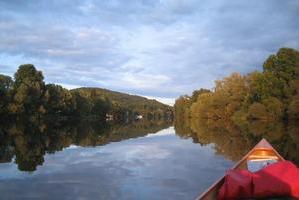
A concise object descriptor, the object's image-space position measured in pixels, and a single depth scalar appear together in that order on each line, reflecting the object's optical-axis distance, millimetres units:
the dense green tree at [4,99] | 44846
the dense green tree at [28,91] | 45661
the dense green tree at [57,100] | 51631
